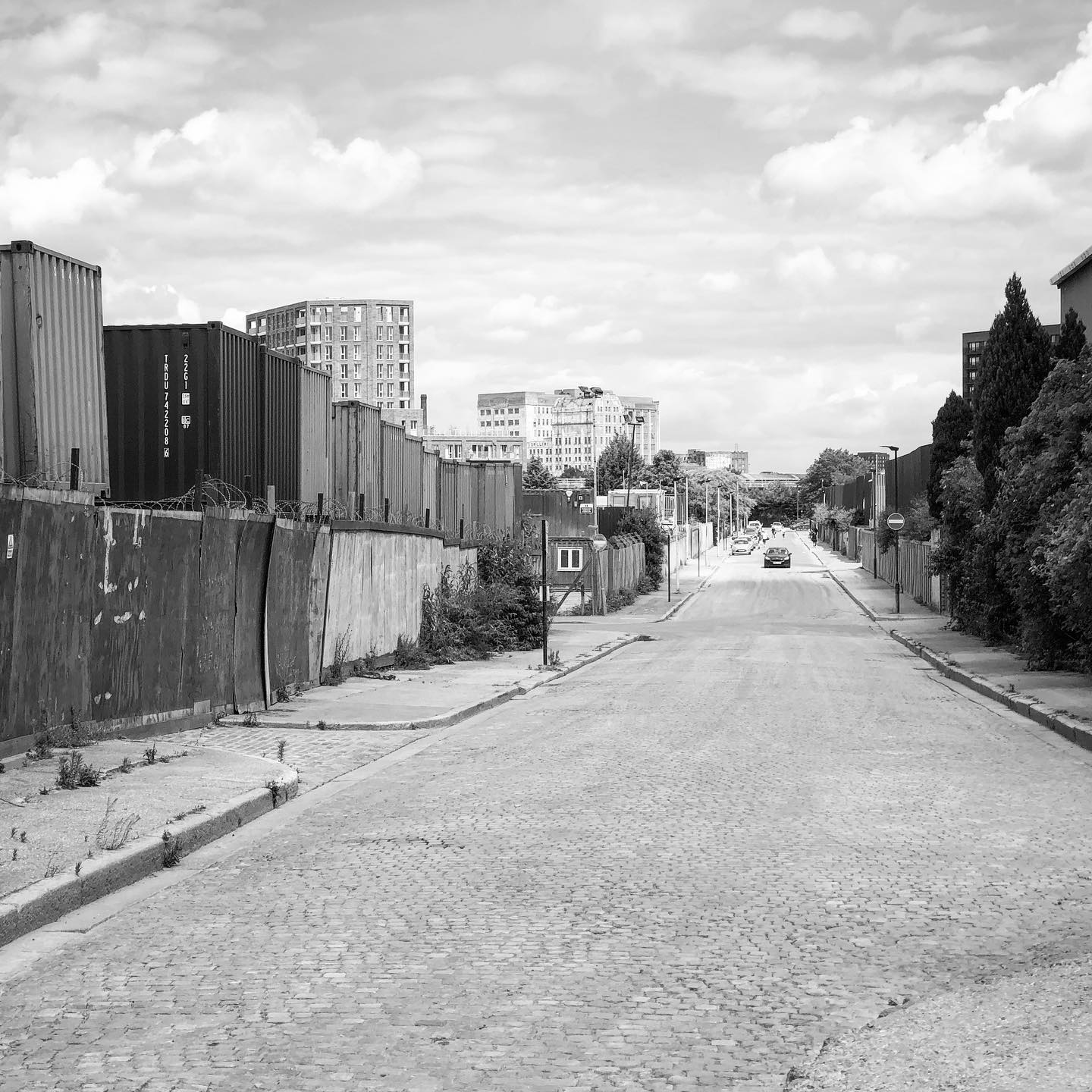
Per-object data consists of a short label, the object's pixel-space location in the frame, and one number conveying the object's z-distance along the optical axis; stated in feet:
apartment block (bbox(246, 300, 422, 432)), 611.06
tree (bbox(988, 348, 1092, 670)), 59.77
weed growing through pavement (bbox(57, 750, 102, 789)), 32.45
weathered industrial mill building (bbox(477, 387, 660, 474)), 261.46
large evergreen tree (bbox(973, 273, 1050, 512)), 92.17
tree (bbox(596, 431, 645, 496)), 579.89
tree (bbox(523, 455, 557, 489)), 537.65
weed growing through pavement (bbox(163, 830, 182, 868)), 27.22
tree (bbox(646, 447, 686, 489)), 630.74
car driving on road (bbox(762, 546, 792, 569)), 274.57
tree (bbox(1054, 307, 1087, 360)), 83.66
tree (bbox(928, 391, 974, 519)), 173.58
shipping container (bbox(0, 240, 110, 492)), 39.37
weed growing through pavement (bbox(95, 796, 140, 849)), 26.48
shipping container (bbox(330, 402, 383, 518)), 72.23
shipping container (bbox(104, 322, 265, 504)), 52.65
